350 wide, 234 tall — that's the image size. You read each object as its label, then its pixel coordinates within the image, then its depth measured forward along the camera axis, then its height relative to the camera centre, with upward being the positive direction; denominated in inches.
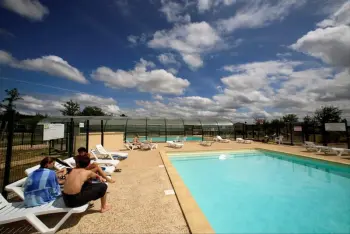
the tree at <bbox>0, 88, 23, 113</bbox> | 1306.5 +250.8
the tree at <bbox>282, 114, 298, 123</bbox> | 1291.0 +69.7
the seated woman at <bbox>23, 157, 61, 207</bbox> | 109.3 -36.0
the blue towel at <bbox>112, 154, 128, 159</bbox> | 309.6 -47.9
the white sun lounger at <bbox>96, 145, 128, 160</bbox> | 288.5 -43.3
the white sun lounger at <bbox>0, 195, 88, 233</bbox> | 95.9 -46.8
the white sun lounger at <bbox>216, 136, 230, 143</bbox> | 625.6 -42.4
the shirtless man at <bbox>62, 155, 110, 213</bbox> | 106.2 -36.7
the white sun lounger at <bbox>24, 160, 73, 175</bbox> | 194.7 -41.2
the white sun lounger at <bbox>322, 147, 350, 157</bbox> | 343.6 -45.8
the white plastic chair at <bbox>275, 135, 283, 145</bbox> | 539.7 -36.7
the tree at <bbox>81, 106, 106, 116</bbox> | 2121.1 +194.9
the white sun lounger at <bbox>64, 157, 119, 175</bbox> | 197.8 -45.2
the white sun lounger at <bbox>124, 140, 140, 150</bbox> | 427.5 -43.1
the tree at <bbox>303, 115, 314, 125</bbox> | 942.2 +45.9
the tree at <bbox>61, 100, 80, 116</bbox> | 1760.6 +191.2
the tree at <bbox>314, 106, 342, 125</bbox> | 842.8 +62.3
